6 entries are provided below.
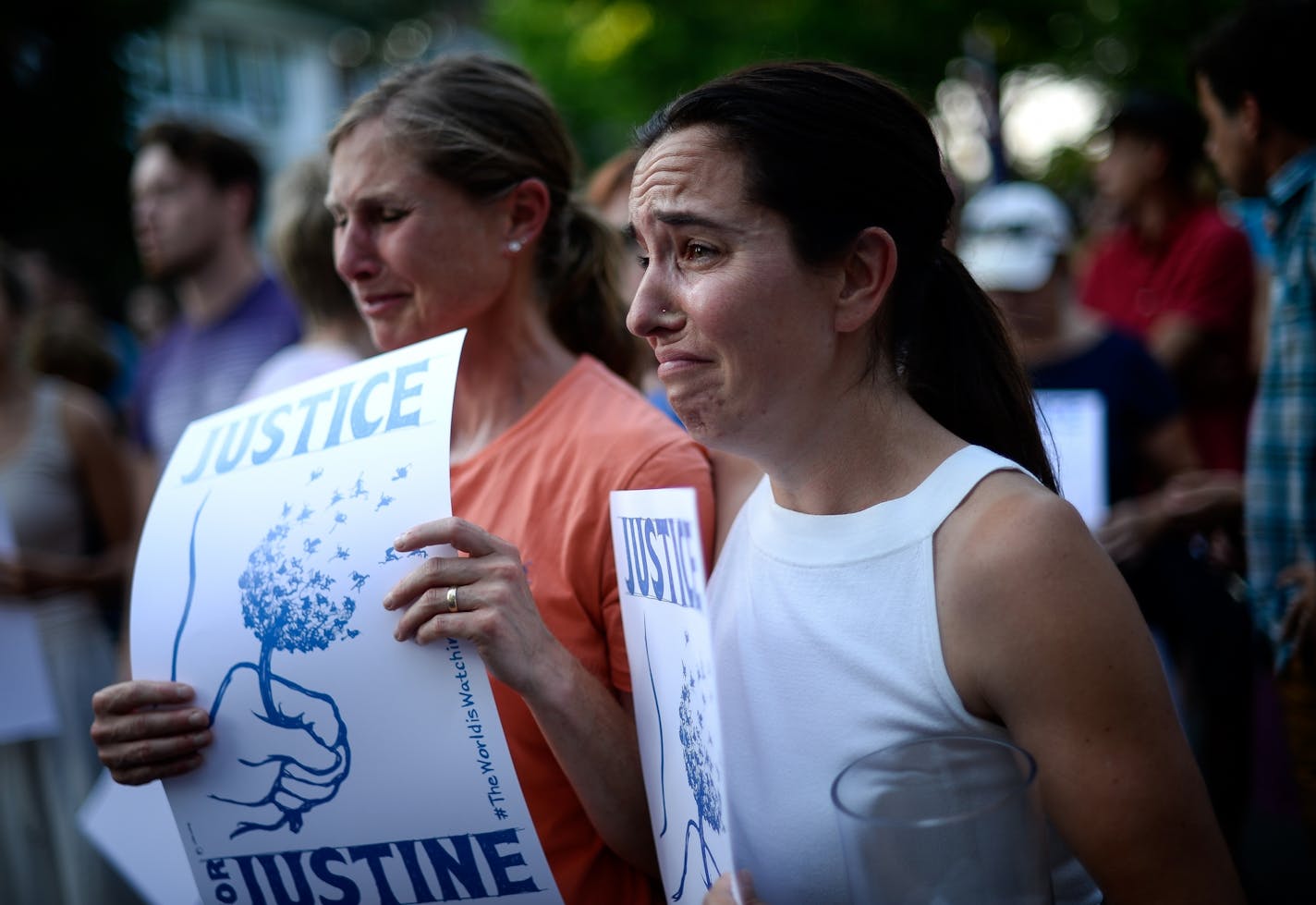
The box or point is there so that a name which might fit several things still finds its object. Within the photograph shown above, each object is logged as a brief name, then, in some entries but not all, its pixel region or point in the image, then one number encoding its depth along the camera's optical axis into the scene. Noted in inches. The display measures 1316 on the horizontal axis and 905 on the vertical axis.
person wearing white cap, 145.9
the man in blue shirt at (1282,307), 112.3
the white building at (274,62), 1285.7
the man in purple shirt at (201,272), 169.3
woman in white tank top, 56.3
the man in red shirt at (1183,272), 181.9
